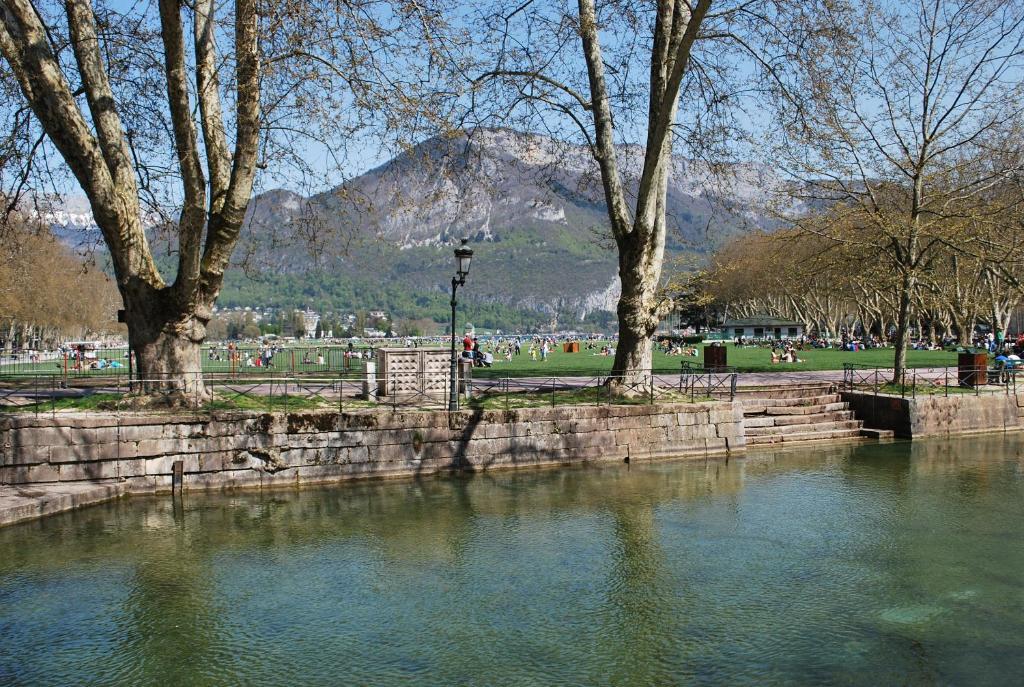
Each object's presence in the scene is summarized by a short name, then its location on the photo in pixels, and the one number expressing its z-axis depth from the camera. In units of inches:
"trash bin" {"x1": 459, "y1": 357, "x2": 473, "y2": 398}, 816.3
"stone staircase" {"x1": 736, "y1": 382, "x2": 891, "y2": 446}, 884.0
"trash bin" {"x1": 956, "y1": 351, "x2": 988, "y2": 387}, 1088.6
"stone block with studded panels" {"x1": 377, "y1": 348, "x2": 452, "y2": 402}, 806.5
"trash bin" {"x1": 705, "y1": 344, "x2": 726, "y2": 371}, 1227.7
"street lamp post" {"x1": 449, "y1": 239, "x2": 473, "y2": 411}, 707.4
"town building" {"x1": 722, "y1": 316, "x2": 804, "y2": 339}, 3944.4
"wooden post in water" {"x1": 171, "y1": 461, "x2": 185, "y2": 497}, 610.5
